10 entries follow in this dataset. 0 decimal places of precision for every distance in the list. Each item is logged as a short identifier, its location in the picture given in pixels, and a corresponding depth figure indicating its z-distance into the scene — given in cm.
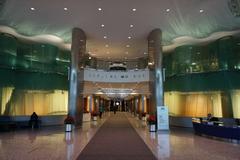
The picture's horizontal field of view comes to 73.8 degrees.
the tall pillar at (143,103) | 2253
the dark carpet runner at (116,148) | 470
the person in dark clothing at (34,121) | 1188
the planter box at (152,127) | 988
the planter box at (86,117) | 1637
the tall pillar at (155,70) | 1162
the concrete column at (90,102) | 2281
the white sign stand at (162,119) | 1034
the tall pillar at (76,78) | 1184
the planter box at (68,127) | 967
